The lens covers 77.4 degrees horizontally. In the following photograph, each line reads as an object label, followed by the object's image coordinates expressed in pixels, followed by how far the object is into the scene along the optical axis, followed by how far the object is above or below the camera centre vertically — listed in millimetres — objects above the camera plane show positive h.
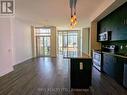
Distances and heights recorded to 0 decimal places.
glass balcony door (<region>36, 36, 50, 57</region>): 7984 -40
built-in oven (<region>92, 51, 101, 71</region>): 3983 -773
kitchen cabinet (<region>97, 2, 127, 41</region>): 2872 +944
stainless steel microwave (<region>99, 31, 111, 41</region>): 3766 +444
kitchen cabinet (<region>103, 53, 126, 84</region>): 2631 -793
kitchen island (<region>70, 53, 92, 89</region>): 2417 -855
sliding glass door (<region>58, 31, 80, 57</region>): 9536 +499
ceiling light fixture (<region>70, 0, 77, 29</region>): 2750 +1532
